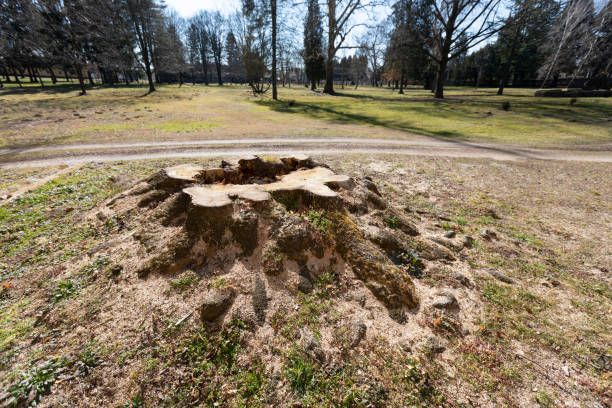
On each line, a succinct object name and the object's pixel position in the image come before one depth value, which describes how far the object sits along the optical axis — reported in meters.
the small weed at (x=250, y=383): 2.53
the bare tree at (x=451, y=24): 27.80
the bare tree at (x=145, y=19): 32.62
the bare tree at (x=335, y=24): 31.06
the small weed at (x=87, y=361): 2.59
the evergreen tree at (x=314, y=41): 30.30
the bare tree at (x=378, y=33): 30.85
